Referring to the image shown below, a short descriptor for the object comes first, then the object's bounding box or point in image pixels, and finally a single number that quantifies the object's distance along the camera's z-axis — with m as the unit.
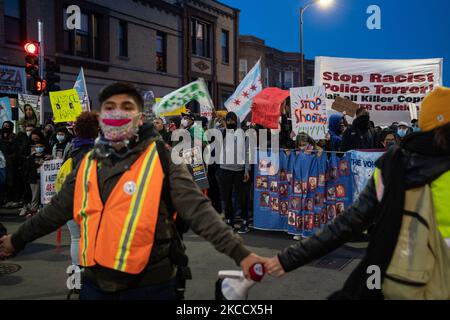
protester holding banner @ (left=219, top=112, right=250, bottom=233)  8.27
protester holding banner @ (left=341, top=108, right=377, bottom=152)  8.23
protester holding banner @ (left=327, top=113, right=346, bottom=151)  9.90
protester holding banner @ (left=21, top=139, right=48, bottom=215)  9.70
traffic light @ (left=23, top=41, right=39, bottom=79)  13.28
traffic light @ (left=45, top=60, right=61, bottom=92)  13.68
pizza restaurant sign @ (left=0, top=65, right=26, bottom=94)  16.86
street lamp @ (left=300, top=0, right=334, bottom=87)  24.75
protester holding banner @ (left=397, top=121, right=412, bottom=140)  8.97
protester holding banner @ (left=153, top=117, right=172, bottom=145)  10.13
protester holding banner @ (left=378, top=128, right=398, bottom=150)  7.57
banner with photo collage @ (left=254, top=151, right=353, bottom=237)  7.24
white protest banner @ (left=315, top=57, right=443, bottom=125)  9.73
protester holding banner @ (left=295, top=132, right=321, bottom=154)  7.68
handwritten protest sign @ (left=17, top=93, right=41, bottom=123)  13.34
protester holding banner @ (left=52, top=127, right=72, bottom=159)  8.93
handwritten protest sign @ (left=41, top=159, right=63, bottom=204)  7.86
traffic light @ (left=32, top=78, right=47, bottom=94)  13.08
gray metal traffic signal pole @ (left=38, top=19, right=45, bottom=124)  13.34
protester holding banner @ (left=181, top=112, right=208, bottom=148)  9.33
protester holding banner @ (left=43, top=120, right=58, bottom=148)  11.07
